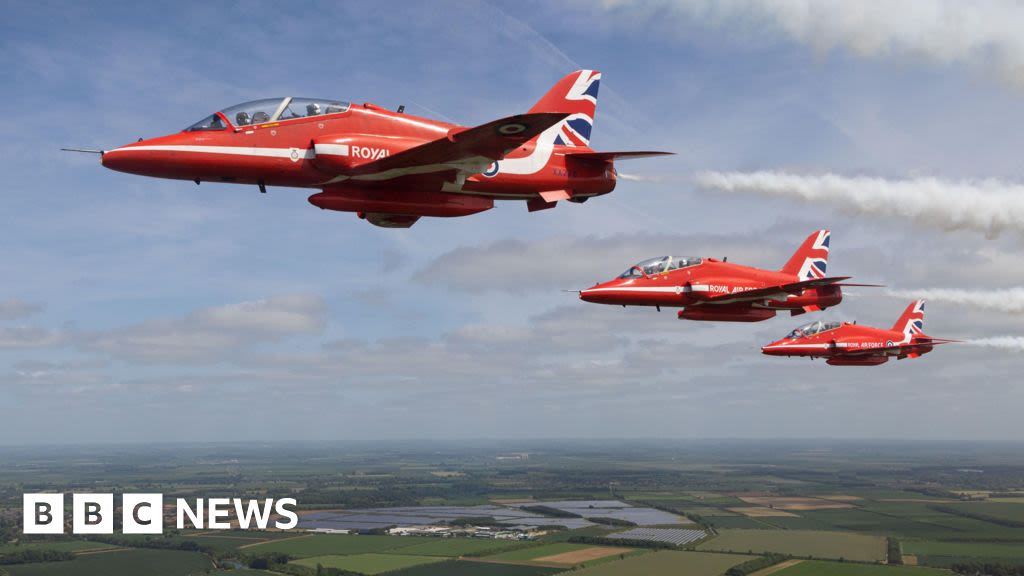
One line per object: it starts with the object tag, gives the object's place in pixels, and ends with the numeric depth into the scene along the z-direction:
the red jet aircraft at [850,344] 60.03
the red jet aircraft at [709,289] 46.47
